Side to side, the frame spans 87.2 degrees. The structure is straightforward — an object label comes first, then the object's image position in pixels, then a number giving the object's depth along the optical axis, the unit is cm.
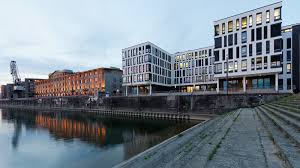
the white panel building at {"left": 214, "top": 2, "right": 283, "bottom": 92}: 4062
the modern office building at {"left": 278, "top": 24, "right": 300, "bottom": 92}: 4731
